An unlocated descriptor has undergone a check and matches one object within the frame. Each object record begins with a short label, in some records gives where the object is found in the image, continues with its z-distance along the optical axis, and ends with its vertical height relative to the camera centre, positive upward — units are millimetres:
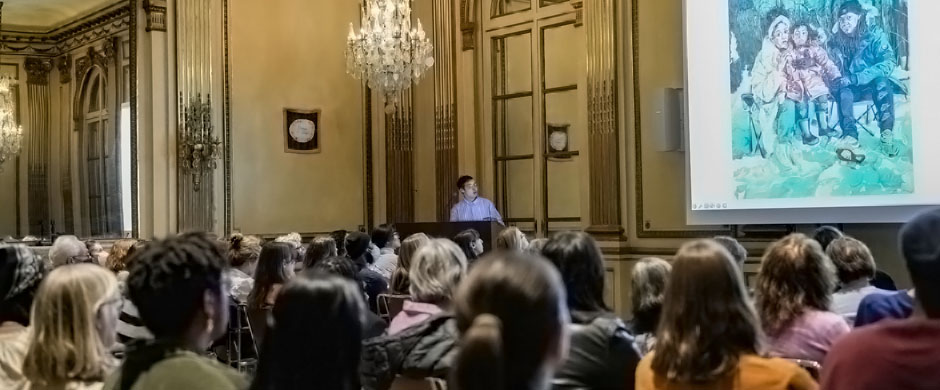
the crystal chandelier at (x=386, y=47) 8352 +1257
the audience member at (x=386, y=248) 6676 -372
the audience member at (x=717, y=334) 2281 -324
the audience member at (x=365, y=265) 5637 -409
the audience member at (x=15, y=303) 2775 -282
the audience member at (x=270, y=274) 5043 -374
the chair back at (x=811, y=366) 2843 -498
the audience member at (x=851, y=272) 4059 -340
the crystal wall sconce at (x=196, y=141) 9523 +569
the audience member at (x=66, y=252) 6020 -286
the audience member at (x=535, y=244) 4608 -236
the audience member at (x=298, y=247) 7360 -341
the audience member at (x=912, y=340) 2037 -313
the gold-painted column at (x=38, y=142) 12719 +791
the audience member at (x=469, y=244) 6406 -306
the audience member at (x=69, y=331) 2365 -298
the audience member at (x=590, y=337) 2604 -374
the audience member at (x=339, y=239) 8273 -347
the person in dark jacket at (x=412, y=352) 3072 -477
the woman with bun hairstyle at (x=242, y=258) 6105 -369
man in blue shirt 9531 -105
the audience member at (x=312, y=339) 1964 -274
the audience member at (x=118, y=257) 6388 -348
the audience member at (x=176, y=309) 2104 -228
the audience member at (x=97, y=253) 7311 -386
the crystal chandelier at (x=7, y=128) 11547 +903
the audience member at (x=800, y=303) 3119 -355
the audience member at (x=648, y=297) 3250 -337
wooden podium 8227 -271
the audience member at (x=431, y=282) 3656 -310
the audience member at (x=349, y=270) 3907 -322
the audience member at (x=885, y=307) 3314 -394
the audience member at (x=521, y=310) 1639 -190
